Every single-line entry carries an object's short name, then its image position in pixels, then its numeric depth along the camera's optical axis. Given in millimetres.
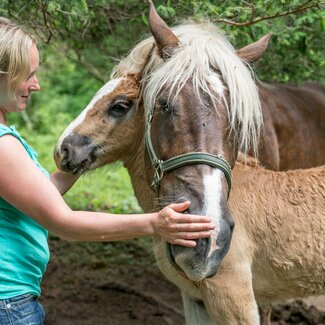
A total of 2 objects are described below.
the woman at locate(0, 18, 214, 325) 2416
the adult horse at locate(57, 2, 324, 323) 2812
